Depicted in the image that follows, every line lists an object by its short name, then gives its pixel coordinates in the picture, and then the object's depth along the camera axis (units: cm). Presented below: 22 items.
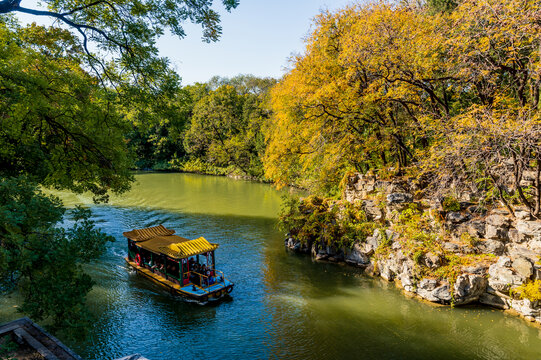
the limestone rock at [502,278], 1209
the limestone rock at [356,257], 1731
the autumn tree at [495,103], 1170
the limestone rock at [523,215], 1319
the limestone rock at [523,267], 1184
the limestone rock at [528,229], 1255
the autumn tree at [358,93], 1588
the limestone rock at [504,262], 1247
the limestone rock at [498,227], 1347
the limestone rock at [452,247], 1408
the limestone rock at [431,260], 1390
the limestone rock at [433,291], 1319
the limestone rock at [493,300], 1267
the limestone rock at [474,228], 1416
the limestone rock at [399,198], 1675
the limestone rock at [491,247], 1338
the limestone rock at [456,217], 1491
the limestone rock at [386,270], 1570
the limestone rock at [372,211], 1754
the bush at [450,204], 1547
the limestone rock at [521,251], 1218
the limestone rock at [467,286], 1293
